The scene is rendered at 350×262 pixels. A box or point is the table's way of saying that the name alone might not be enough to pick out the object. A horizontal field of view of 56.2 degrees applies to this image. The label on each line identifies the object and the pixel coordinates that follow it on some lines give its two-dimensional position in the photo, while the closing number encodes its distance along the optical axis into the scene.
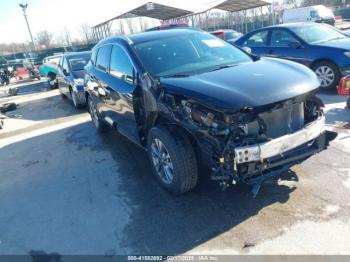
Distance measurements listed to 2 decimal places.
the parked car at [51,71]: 15.86
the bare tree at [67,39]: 62.81
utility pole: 32.62
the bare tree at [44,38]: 76.62
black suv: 3.04
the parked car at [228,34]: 17.05
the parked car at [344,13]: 41.65
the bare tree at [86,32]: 68.12
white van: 25.73
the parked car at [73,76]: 9.38
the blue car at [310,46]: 7.27
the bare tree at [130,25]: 48.91
